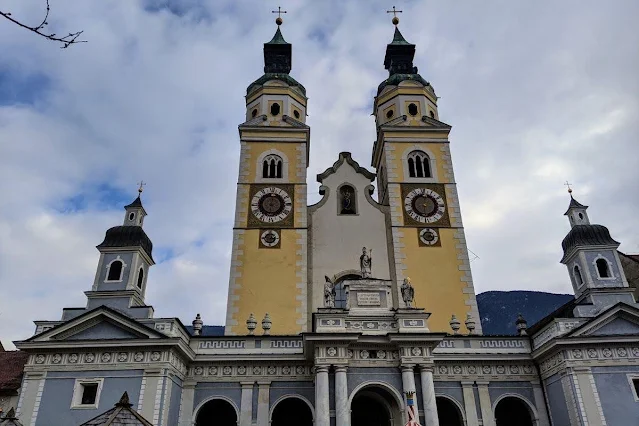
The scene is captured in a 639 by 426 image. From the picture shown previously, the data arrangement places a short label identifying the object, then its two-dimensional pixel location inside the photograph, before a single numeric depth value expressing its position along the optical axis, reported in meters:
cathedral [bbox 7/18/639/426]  20.11
